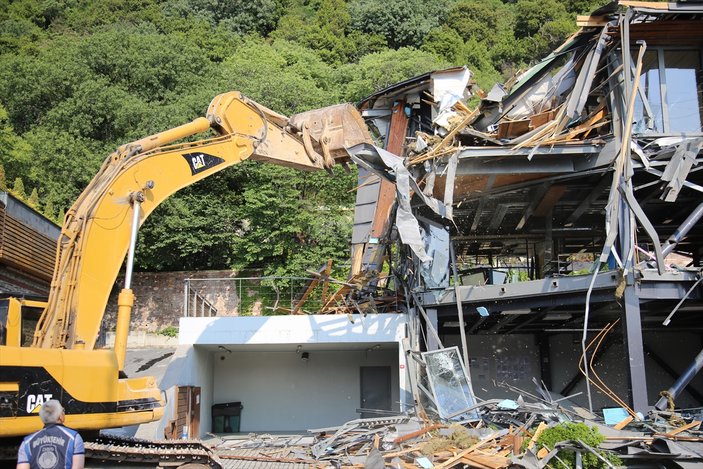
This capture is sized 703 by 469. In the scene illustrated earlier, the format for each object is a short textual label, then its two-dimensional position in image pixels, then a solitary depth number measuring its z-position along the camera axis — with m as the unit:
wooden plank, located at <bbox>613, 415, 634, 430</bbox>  11.05
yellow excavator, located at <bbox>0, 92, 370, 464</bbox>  6.68
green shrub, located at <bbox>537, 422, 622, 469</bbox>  9.59
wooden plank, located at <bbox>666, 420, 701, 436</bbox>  10.42
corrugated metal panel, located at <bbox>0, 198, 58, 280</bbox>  15.98
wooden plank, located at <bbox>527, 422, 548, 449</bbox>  9.97
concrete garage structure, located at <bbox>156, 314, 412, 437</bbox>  19.55
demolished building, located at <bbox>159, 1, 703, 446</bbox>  12.56
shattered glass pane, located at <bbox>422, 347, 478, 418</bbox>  12.51
